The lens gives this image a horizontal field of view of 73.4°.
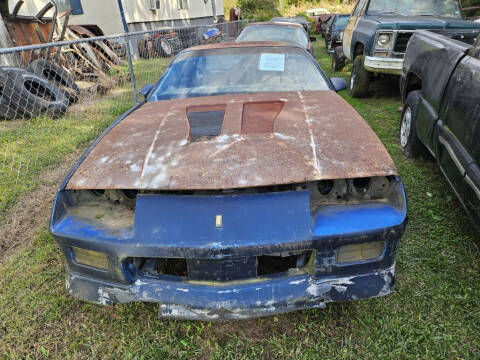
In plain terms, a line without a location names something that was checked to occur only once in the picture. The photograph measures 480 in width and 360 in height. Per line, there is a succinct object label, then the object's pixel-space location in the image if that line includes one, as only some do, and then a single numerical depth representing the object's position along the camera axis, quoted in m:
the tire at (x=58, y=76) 6.17
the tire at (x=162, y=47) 12.23
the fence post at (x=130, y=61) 4.97
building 12.14
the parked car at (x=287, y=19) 10.71
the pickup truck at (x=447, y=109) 2.17
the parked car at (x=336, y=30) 10.51
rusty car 1.58
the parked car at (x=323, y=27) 17.14
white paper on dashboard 3.02
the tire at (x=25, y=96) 5.11
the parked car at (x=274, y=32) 6.25
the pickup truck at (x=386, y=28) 4.95
